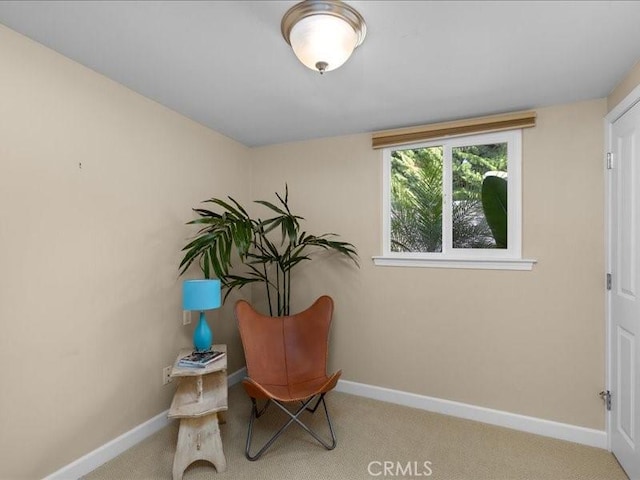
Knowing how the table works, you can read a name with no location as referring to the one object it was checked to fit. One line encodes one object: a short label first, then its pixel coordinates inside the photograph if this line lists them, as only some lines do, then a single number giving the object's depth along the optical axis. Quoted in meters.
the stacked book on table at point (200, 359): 1.98
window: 2.41
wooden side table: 1.85
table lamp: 2.07
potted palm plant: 2.22
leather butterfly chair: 2.35
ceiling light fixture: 1.33
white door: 1.78
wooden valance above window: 2.31
